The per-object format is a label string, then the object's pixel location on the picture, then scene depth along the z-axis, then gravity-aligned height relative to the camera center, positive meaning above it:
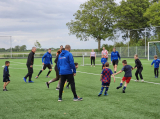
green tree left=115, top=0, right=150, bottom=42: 59.41 +10.72
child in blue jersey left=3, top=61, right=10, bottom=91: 9.10 -0.96
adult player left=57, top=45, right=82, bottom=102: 6.77 -0.51
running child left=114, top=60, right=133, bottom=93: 8.67 -0.86
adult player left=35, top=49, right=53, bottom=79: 13.71 -0.50
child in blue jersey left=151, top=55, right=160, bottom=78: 13.45 -0.78
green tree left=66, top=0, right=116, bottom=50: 61.38 +9.30
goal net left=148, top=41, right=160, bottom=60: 36.62 +0.33
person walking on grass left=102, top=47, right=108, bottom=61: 17.70 -0.20
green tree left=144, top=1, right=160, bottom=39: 49.31 +8.92
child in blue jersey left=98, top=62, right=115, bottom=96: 7.50 -0.88
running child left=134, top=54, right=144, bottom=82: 11.88 -0.84
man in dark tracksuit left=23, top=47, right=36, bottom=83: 11.65 -0.47
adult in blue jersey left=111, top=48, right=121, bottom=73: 16.50 -0.36
